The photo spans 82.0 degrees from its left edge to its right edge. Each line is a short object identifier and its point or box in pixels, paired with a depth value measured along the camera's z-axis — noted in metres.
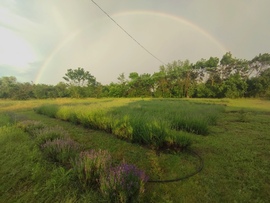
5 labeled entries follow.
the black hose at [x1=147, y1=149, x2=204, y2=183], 2.91
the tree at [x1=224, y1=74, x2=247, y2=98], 32.88
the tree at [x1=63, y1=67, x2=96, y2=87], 61.95
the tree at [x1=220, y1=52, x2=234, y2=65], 40.62
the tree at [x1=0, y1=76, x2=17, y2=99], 52.78
